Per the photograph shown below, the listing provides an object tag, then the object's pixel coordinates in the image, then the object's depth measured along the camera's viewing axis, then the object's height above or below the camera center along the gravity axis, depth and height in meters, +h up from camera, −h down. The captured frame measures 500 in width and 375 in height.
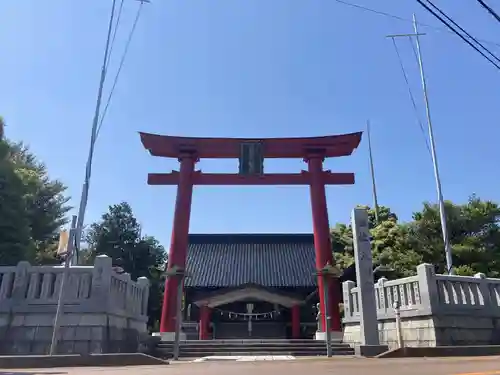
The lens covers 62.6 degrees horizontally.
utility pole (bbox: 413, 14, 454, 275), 13.30 +4.31
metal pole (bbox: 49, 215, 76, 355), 8.15 +0.63
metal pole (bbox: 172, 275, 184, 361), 10.39 -0.01
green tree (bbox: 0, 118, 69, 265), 13.01 +3.54
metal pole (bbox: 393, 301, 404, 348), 10.07 +0.10
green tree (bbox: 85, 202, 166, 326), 29.31 +5.40
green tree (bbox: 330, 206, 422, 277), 15.14 +3.18
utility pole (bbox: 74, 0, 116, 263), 12.58 +5.17
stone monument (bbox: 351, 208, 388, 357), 10.28 +0.95
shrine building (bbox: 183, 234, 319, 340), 18.77 +1.36
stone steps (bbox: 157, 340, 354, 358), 12.51 -0.73
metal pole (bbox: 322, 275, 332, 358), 10.34 -0.06
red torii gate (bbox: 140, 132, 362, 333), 16.58 +6.42
